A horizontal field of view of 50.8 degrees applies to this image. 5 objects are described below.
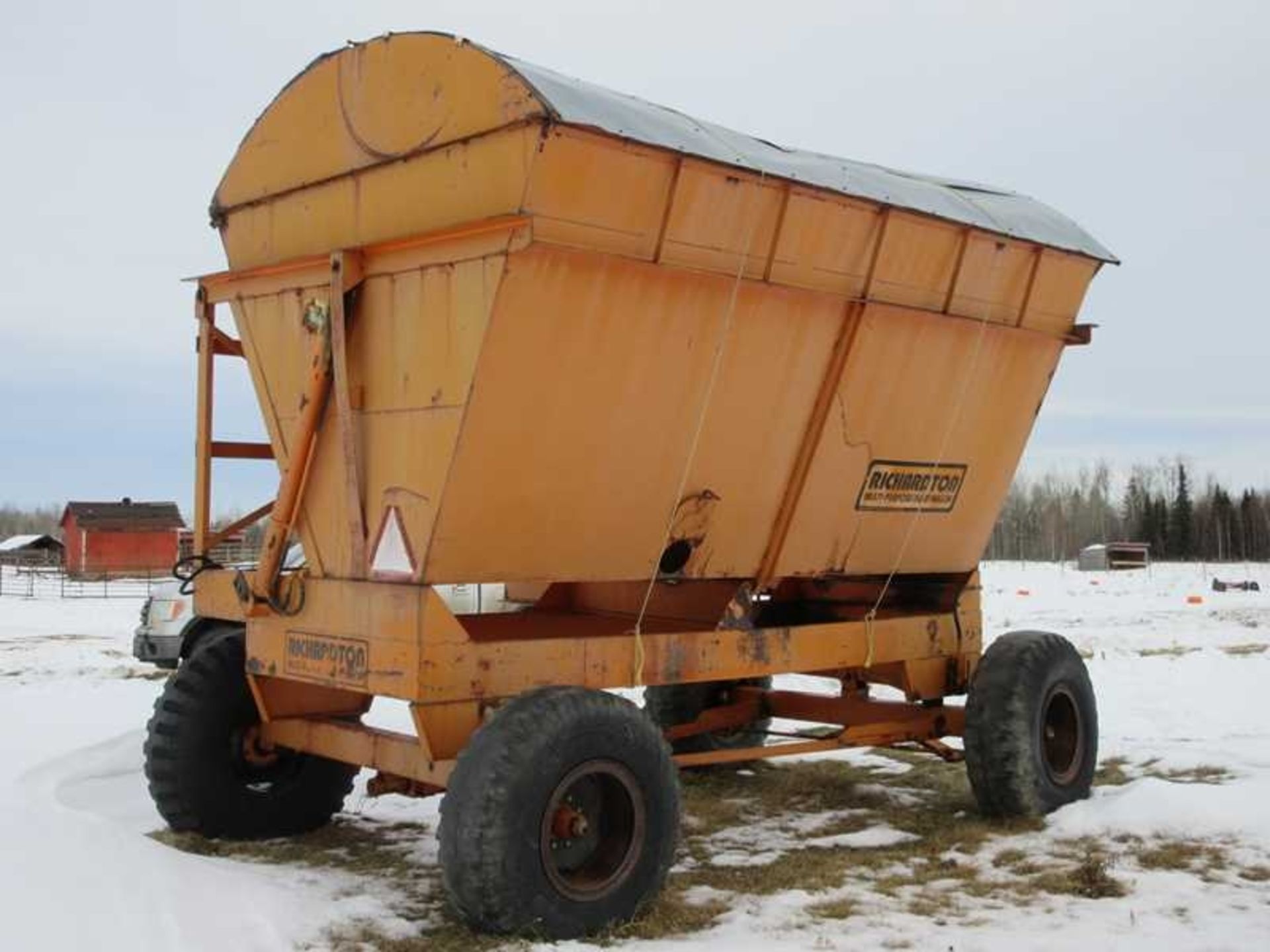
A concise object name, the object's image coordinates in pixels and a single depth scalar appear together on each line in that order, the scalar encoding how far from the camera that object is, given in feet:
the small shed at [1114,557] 185.88
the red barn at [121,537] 169.99
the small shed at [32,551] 192.75
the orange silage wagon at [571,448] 18.06
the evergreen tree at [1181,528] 270.46
